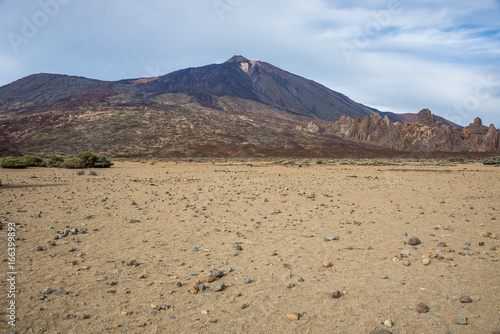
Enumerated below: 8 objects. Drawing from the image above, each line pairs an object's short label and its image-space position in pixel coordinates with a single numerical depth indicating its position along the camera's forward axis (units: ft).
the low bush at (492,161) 113.39
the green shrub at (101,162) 87.40
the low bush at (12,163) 71.90
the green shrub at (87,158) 86.08
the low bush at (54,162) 85.01
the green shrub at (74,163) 82.48
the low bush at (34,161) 81.85
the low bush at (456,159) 148.19
